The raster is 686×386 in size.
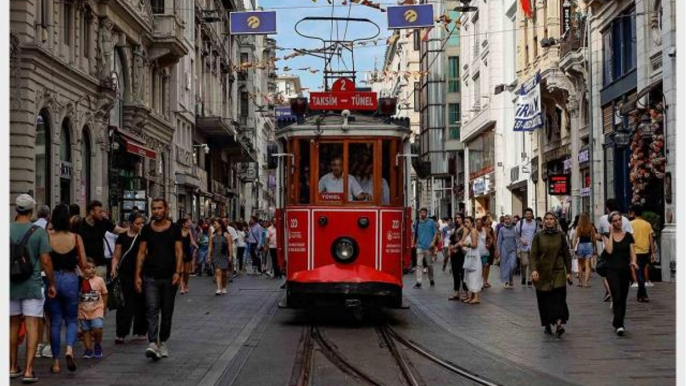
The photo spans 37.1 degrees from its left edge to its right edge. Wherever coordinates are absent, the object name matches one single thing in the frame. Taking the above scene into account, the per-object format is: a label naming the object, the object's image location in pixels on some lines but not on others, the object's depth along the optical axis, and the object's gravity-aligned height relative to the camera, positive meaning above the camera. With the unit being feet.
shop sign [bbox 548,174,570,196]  127.65 +3.92
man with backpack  33.35 -1.75
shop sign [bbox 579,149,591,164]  118.32 +6.94
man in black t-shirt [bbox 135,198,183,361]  39.34 -1.94
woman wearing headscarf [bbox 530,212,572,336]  47.52 -2.69
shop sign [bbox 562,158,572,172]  128.67 +6.51
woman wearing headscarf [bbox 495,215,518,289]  78.89 -2.57
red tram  51.24 +0.52
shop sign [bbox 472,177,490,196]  181.38 +5.59
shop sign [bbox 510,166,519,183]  159.84 +6.60
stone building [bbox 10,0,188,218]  79.87 +11.88
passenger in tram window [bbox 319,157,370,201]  52.08 +1.75
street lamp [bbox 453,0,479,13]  108.15 +22.31
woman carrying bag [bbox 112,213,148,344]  44.70 -2.36
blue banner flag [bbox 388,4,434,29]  83.25 +16.48
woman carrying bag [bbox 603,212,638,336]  47.80 -2.13
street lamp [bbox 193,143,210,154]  170.03 +12.22
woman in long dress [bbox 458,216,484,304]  66.59 -3.21
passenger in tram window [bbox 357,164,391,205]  52.11 +1.69
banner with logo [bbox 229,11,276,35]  87.15 +16.81
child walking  38.93 -3.45
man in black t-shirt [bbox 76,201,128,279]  43.37 -0.58
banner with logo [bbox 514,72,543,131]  130.31 +14.17
